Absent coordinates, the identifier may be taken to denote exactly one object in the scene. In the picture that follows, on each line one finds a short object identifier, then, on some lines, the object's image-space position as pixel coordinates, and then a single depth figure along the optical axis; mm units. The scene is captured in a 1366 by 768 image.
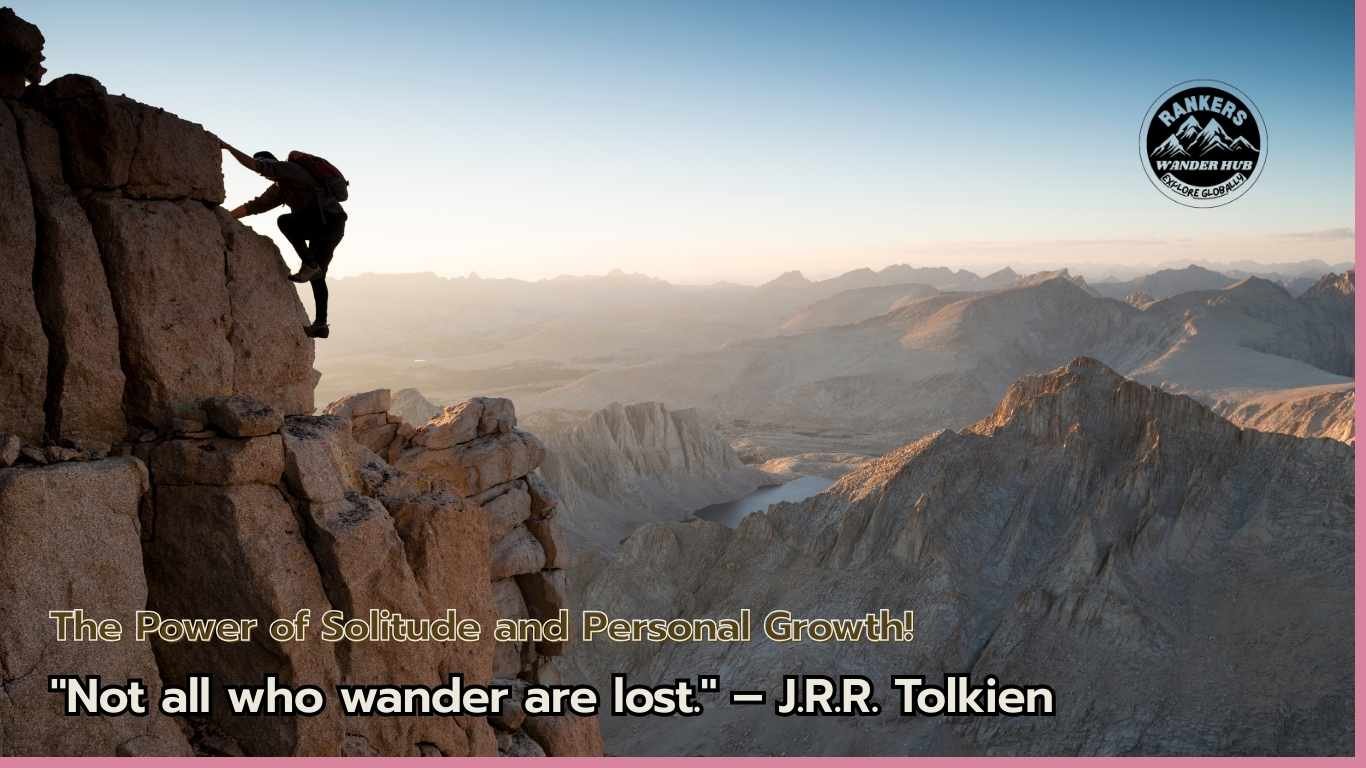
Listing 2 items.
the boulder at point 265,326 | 8773
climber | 9148
